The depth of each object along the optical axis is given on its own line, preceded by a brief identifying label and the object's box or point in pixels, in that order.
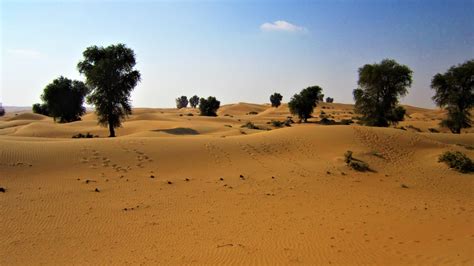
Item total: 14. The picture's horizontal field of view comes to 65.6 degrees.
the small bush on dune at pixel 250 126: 37.41
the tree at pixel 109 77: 31.72
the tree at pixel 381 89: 36.34
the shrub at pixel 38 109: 83.81
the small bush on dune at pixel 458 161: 18.55
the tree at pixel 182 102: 139.50
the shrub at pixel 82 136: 32.12
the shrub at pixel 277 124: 41.94
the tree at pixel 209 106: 67.31
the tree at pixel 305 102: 50.59
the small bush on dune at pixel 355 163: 18.25
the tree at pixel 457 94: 37.75
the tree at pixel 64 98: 52.66
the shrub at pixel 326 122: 44.61
